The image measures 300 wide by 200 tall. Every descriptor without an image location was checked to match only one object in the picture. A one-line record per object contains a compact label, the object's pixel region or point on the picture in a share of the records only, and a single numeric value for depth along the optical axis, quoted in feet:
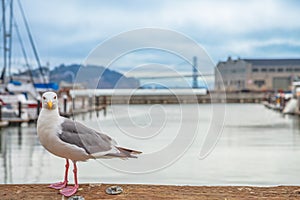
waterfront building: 261.65
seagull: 10.02
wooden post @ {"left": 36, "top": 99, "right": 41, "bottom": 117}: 67.21
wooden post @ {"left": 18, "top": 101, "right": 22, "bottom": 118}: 65.75
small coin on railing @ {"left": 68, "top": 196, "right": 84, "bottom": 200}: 10.36
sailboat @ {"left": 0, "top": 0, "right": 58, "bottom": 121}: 67.70
